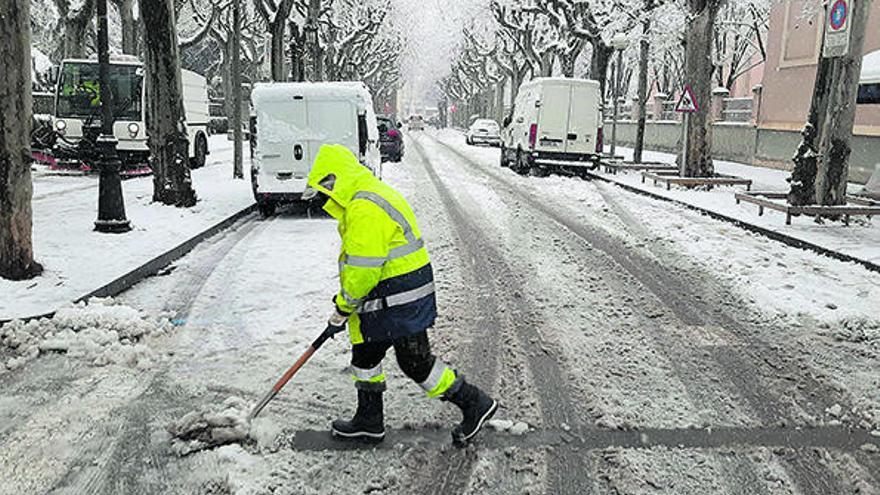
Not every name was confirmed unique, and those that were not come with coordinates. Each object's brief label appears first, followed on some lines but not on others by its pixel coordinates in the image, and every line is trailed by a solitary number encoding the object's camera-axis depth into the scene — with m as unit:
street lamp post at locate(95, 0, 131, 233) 9.49
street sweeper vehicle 17.77
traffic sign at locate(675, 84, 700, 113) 16.82
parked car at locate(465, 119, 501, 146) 41.84
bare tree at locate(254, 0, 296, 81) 19.91
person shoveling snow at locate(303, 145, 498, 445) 3.66
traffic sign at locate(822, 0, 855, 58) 10.57
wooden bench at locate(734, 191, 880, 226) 11.09
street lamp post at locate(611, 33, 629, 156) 22.52
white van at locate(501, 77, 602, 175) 20.05
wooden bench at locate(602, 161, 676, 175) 20.61
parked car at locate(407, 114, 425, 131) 77.94
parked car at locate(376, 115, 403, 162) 25.60
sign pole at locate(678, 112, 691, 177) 17.39
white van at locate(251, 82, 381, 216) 12.23
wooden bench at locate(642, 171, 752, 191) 16.14
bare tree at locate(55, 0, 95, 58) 21.97
